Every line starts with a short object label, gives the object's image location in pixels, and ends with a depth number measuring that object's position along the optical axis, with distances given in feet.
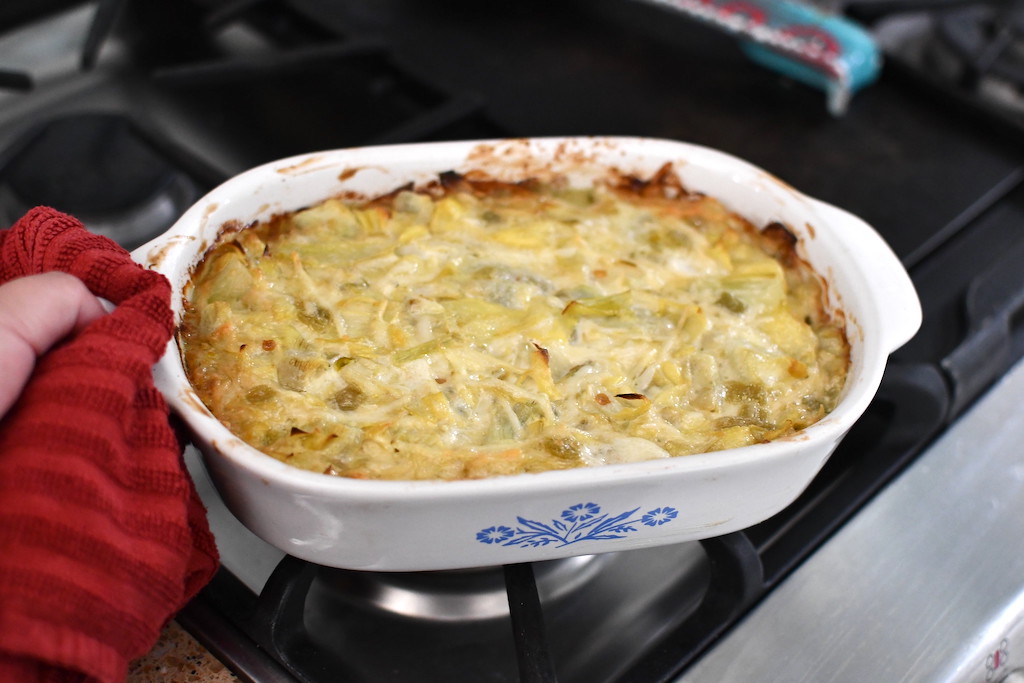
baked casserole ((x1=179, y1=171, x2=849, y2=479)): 1.61
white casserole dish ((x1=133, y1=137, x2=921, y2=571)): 1.48
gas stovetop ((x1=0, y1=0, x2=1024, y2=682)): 1.68
